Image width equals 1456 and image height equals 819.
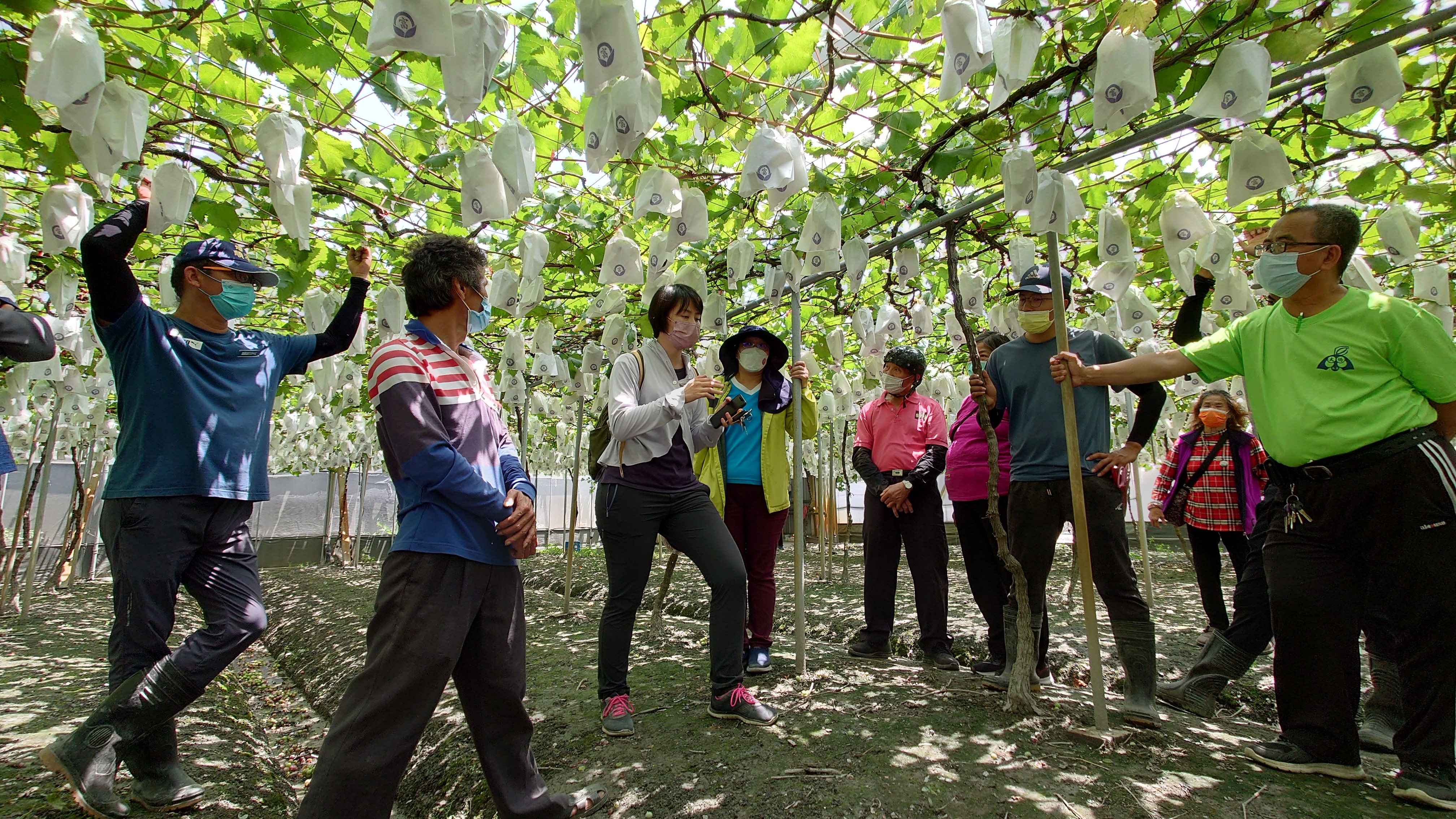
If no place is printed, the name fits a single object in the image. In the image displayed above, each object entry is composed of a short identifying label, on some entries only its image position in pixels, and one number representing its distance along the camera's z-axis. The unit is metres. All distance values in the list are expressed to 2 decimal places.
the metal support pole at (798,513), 3.29
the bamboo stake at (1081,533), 2.35
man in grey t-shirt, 2.55
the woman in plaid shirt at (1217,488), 3.84
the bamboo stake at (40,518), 6.36
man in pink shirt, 3.66
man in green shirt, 1.94
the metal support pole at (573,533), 5.65
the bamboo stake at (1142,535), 5.41
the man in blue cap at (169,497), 1.95
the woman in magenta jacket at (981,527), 3.41
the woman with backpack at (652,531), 2.60
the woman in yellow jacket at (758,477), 3.35
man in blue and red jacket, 1.53
